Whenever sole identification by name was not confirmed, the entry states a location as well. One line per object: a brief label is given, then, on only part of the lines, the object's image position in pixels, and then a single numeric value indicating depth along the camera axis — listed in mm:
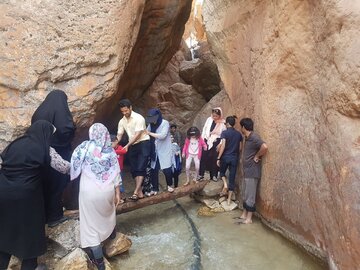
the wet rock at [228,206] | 6379
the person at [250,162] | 5664
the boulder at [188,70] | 14169
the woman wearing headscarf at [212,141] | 7109
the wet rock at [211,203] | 6445
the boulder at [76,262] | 4035
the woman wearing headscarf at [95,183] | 4035
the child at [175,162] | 6641
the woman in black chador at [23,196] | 3721
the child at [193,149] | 6730
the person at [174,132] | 8023
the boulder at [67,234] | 4422
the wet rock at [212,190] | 6594
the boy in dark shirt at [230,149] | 6324
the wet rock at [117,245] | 4582
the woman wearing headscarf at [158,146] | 6027
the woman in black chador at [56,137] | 4512
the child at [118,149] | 5652
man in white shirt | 5598
